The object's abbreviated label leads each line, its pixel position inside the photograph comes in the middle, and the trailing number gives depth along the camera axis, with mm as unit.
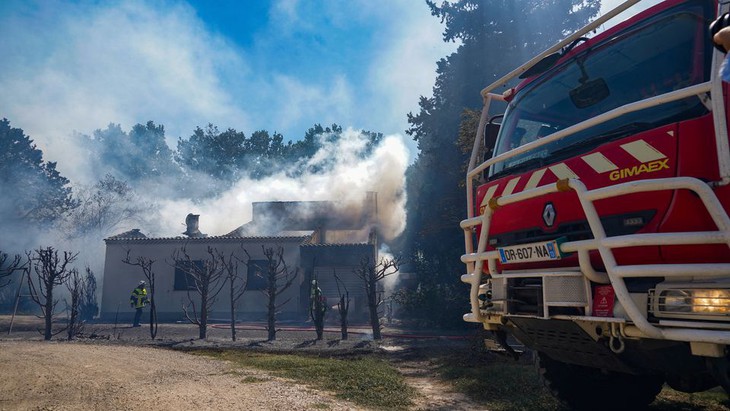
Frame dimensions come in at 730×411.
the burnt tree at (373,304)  13375
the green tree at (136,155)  52406
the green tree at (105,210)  37969
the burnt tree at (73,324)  13146
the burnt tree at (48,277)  13141
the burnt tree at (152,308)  13377
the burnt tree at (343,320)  13131
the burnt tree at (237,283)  21373
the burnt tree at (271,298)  13050
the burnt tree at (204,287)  13125
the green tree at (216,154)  51750
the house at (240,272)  21391
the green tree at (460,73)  20547
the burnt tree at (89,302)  22000
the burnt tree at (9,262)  30553
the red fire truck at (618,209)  2453
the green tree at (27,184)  35969
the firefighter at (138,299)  16734
